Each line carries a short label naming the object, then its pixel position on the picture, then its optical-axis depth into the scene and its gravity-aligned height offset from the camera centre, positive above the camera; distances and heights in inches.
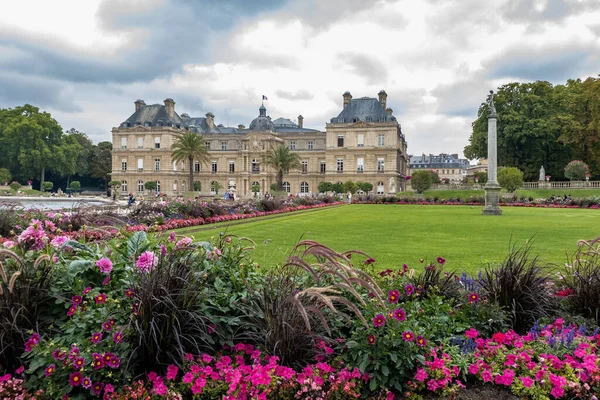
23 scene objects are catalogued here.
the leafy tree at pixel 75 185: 2756.2 +17.7
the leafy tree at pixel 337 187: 2419.9 +0.3
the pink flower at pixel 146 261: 140.6 -24.1
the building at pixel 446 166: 5433.1 +273.7
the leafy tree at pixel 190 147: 2314.2 +217.8
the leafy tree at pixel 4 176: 2379.8 +66.7
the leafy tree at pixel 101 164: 3144.7 +173.9
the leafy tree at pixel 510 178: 1537.9 +33.5
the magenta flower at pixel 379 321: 122.3 -37.8
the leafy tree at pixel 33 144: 2551.7 +266.4
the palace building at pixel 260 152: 2568.9 +225.9
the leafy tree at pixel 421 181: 1985.7 +30.2
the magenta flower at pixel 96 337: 117.9 -40.8
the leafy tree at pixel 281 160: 2250.2 +144.7
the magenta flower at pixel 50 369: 113.1 -47.5
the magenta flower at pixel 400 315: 126.6 -37.4
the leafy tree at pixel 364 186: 2383.1 +8.5
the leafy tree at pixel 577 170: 1749.5 +70.3
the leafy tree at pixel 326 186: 2418.3 +8.7
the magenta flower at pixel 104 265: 144.9 -26.1
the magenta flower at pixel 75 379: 113.0 -50.0
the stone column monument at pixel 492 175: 959.6 +30.0
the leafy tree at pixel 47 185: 2527.1 +16.2
